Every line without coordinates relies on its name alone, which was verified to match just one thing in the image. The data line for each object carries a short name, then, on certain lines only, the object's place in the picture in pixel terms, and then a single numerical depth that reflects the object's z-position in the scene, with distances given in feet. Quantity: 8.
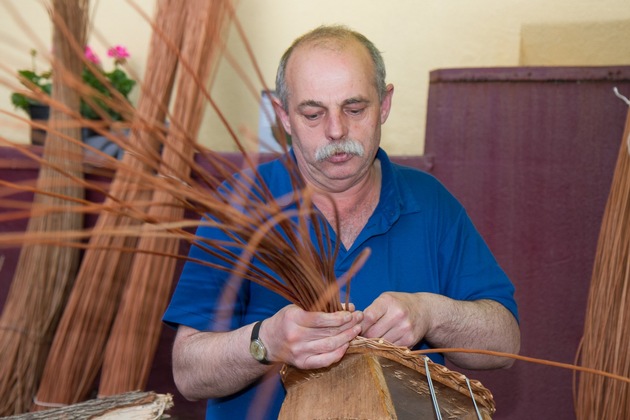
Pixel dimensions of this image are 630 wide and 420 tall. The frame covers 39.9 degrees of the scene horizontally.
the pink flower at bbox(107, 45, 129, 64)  10.18
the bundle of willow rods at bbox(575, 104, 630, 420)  6.12
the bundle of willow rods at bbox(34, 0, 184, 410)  8.14
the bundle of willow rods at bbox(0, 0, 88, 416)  8.14
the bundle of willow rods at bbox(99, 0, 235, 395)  8.12
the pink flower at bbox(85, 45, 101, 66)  9.76
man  4.53
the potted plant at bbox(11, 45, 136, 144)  9.55
